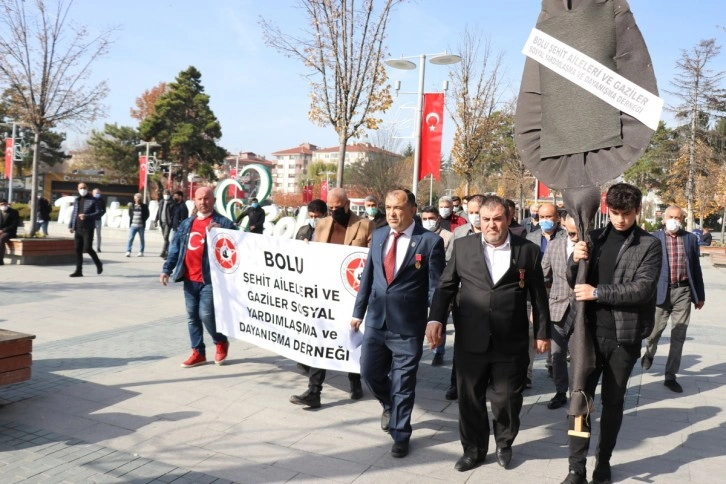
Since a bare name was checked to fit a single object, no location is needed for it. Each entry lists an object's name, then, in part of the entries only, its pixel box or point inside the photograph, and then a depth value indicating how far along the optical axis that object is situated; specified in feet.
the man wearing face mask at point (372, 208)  27.01
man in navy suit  14.19
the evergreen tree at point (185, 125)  177.27
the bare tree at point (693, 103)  126.00
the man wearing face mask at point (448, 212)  32.04
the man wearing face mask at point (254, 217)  42.98
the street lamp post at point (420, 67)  54.19
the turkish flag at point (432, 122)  54.54
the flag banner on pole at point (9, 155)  122.31
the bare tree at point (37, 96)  45.16
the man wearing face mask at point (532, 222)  36.28
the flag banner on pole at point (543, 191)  110.01
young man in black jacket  12.09
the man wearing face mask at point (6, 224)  43.98
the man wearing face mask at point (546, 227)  21.39
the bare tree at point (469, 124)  77.46
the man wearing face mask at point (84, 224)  39.19
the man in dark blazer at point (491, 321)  13.12
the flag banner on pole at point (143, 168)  131.27
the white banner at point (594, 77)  10.73
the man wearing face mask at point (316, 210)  21.97
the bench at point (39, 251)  45.27
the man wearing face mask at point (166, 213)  52.90
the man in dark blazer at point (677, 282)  20.26
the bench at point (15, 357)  15.15
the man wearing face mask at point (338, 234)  17.16
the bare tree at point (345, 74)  40.60
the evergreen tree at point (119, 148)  188.34
